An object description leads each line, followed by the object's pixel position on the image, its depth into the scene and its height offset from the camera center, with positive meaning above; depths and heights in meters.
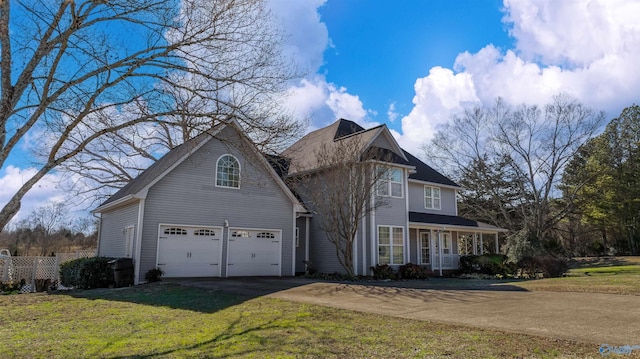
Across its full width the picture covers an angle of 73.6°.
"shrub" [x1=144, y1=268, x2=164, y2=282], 15.95 -0.97
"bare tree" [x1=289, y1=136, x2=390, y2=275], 18.22 +2.65
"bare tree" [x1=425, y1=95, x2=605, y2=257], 34.19 +6.68
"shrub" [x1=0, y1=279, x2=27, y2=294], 15.50 -1.40
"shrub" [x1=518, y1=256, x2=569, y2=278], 20.83 -0.80
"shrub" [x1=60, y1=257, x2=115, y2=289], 15.63 -0.91
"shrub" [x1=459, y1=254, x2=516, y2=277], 22.73 -0.82
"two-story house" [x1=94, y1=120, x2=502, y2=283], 16.91 +1.27
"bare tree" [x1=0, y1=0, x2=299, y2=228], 6.63 +3.07
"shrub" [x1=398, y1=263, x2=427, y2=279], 20.38 -1.06
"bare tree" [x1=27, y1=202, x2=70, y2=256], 40.50 +2.43
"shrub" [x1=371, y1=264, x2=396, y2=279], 19.35 -1.02
